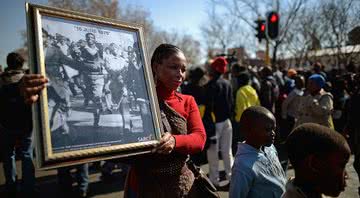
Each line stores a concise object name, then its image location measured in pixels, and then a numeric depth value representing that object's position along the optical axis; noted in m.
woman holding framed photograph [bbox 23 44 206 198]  2.13
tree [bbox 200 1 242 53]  37.09
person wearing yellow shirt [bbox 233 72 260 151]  6.46
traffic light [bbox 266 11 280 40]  12.70
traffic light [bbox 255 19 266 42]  13.44
